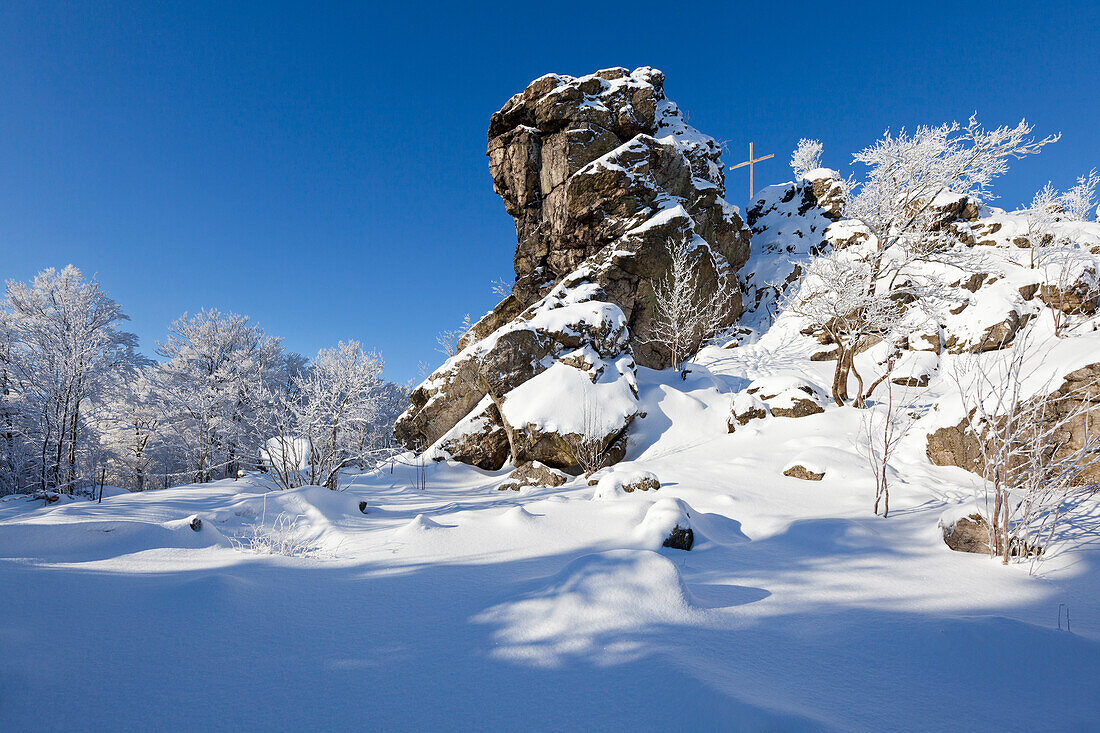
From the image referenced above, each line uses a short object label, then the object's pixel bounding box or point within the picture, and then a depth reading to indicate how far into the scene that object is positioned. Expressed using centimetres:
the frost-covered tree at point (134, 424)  1630
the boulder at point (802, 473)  690
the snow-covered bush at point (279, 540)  381
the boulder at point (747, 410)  1042
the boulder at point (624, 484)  650
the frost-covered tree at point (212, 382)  1683
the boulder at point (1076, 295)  1260
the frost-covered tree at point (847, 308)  1057
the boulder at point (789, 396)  1005
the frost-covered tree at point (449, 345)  2045
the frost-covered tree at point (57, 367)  1316
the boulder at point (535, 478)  933
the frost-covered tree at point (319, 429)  819
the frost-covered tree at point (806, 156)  3133
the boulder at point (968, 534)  390
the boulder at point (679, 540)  427
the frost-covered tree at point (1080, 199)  1892
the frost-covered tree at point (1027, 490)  356
